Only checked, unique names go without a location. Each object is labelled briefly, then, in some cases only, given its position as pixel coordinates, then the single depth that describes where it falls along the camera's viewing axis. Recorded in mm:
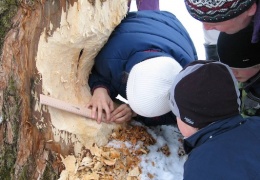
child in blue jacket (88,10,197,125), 1589
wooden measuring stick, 1668
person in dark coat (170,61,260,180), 1237
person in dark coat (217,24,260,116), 1812
